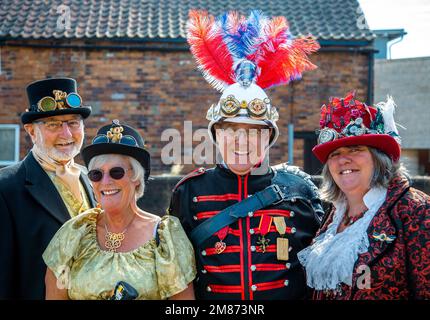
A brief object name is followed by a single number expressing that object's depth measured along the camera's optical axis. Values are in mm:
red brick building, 11391
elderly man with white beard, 3768
